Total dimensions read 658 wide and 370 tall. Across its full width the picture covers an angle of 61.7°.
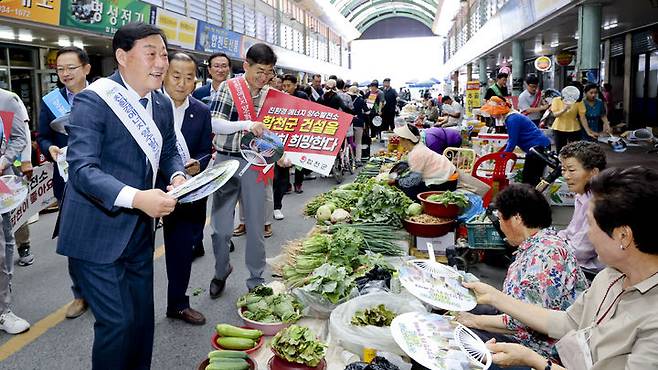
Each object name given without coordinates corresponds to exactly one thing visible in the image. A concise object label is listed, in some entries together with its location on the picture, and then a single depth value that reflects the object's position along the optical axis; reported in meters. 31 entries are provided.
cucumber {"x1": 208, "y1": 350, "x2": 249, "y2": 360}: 2.80
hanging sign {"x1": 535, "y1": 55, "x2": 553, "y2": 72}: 13.62
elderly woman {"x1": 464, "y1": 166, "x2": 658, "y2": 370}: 1.88
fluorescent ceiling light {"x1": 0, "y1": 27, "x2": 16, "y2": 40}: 9.71
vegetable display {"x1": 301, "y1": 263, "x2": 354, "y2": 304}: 3.38
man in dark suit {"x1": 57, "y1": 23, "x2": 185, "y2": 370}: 2.51
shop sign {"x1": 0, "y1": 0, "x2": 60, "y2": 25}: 8.46
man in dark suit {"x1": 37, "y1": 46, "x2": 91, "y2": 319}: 4.25
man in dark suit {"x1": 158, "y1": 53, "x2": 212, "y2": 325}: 3.95
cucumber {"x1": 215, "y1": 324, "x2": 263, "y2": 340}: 3.10
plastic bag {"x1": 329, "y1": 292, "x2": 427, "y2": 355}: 2.83
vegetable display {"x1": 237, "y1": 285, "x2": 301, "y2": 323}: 3.37
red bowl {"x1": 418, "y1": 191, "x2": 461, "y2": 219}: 5.43
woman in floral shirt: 2.77
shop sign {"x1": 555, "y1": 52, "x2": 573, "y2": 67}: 17.61
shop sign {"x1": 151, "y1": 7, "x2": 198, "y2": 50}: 13.90
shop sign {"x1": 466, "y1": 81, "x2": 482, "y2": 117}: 15.89
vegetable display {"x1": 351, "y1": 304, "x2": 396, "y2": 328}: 2.99
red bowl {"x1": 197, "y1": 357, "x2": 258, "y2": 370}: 2.80
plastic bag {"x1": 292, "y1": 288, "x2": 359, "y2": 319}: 3.40
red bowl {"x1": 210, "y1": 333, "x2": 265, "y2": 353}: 3.01
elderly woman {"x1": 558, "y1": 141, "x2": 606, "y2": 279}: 4.02
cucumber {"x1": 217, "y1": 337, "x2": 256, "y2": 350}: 3.01
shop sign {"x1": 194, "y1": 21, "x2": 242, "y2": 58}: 16.55
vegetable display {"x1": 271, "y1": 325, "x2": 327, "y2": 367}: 2.67
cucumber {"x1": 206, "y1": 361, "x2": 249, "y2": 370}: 2.70
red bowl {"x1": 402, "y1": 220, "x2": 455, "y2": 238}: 5.29
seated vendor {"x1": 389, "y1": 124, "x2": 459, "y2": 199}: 6.44
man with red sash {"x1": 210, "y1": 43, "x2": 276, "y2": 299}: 4.27
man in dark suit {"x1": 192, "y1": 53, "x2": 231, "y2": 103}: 5.68
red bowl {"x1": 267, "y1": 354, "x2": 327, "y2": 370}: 2.67
